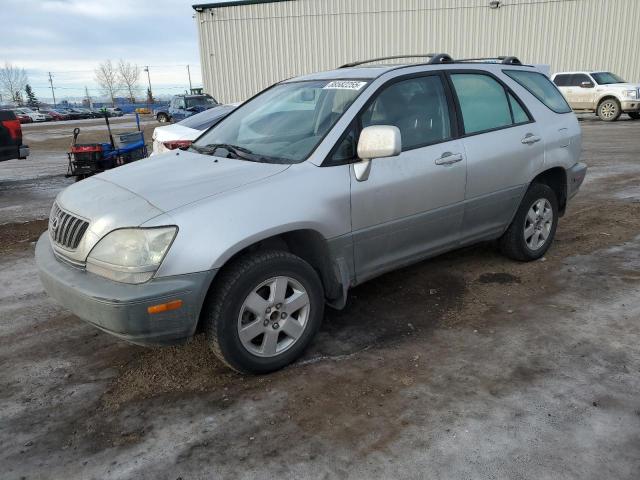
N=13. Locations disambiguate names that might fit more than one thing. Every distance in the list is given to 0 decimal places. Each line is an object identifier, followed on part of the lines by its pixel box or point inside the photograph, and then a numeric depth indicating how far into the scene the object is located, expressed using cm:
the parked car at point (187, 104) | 2310
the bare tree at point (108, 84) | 10269
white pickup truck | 1966
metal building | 2520
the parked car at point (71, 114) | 6007
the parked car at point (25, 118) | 5294
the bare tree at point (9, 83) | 10569
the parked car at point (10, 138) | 955
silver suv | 275
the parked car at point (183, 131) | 728
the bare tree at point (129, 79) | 10319
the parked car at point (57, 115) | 5903
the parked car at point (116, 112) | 6075
